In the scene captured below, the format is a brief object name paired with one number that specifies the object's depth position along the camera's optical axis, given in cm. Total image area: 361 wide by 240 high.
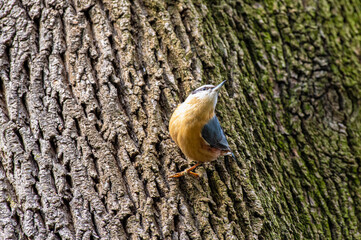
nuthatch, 530
